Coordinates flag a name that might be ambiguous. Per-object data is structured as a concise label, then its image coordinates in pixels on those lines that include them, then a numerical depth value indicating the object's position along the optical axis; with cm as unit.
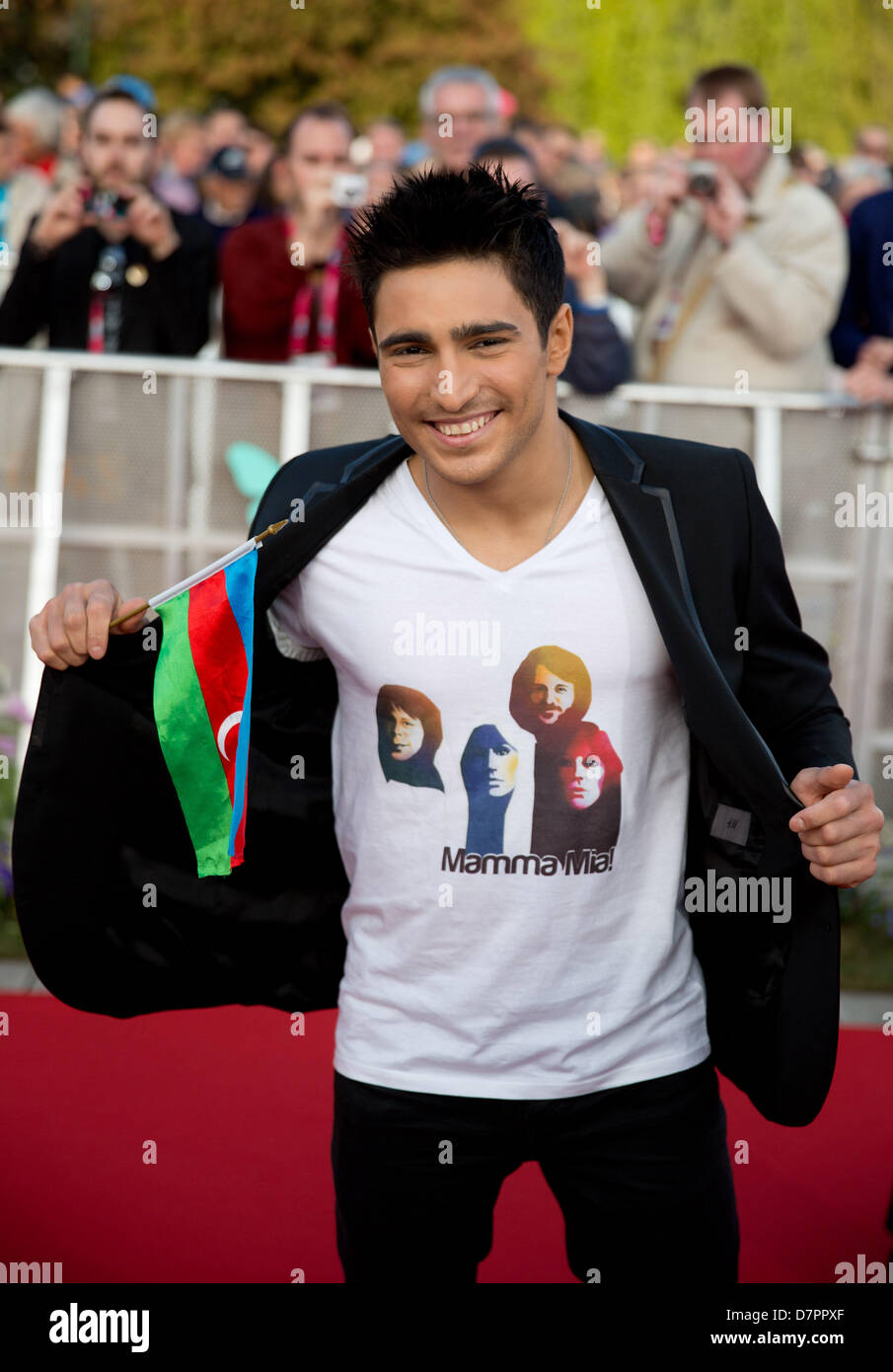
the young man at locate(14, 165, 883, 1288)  232
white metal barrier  568
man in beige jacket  557
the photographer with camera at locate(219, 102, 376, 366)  566
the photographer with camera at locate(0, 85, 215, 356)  583
